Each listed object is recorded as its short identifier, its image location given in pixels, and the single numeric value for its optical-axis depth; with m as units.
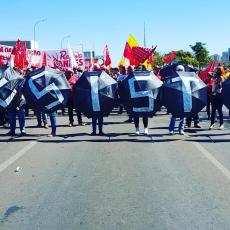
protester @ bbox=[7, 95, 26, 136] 12.27
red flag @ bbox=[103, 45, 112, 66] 23.38
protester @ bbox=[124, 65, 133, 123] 15.82
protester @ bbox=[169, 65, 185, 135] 12.28
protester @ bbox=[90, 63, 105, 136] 11.89
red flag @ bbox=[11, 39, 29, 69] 19.90
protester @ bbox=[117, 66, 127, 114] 16.54
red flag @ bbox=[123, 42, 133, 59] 17.98
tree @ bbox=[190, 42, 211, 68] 71.75
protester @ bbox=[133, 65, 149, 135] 12.15
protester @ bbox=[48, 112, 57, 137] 12.09
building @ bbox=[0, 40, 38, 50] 92.69
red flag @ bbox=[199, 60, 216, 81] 16.98
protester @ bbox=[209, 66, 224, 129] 13.27
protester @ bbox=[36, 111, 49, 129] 14.34
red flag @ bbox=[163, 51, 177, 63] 26.81
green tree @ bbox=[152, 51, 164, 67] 68.99
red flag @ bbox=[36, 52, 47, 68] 20.23
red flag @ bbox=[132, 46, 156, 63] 15.97
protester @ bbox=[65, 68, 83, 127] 14.42
